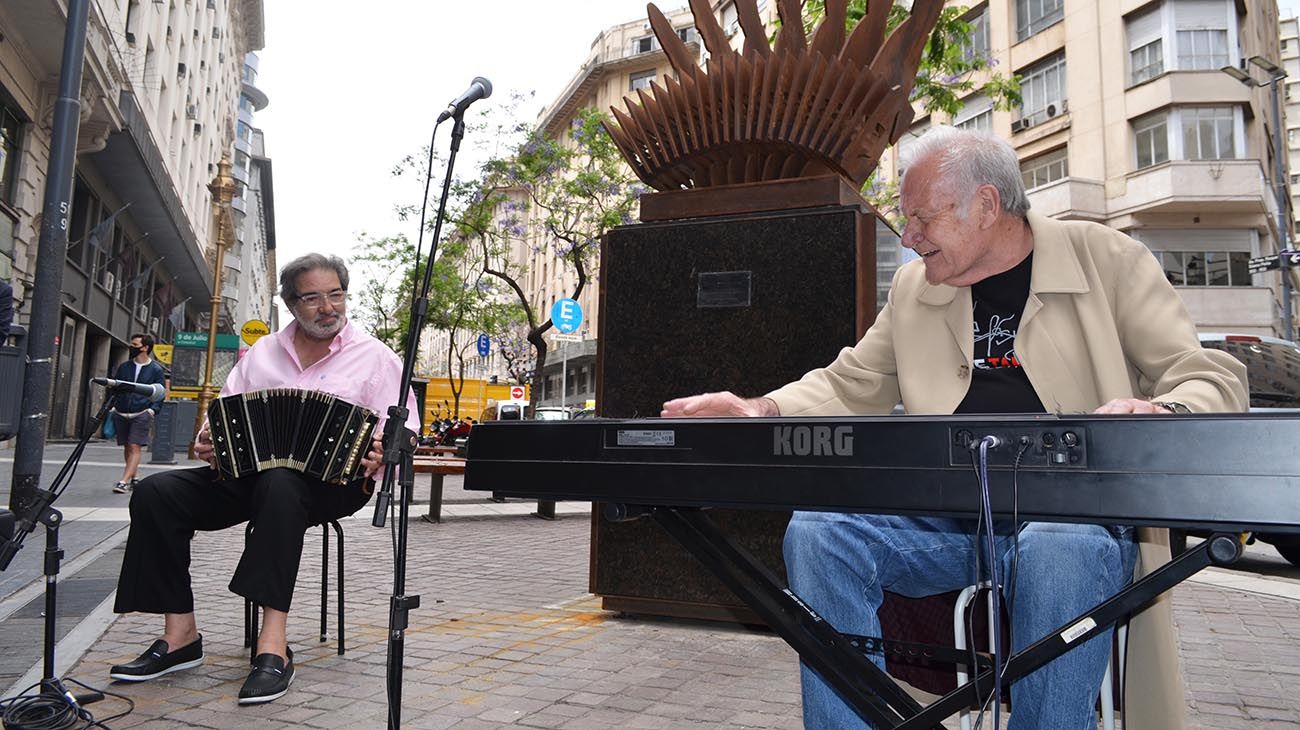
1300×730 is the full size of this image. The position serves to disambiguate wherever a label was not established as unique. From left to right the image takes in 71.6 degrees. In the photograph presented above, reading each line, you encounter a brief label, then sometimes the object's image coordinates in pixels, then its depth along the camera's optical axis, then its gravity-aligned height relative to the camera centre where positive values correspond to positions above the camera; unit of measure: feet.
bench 28.35 -0.61
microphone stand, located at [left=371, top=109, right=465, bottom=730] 7.58 -0.19
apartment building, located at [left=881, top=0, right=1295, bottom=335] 85.20 +30.91
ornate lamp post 54.08 +13.23
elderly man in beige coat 5.84 +0.61
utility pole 18.12 +3.07
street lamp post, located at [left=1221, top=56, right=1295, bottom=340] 66.03 +23.92
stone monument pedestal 12.99 +2.09
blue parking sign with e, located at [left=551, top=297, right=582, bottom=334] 62.69 +9.25
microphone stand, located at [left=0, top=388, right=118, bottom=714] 9.03 -1.10
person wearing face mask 34.12 +1.03
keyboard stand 4.93 -1.04
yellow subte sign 63.17 +7.98
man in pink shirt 11.02 -0.77
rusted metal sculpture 13.38 +5.30
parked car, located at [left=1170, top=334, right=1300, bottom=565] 23.52 +2.32
